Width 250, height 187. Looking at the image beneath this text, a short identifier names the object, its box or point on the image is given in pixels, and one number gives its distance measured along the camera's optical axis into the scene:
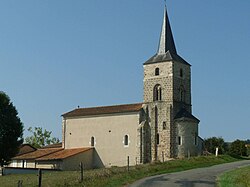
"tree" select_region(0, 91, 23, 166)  51.69
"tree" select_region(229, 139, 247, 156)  67.73
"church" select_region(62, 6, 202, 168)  52.69
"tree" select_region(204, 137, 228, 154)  65.62
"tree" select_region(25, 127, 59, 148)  95.50
